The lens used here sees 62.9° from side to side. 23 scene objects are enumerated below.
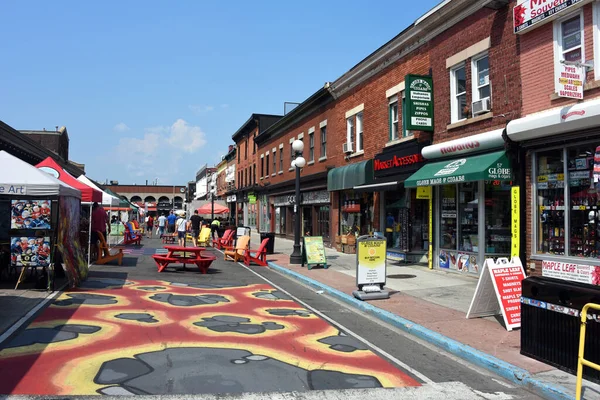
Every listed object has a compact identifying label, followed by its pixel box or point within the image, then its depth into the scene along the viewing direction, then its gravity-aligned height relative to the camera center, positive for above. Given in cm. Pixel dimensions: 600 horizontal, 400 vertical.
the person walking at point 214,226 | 2680 -36
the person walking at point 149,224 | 4778 -51
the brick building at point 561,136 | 942 +179
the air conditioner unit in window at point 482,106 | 1220 +292
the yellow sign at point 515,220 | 1111 +5
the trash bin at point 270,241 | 1994 -87
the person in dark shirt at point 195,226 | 2501 -35
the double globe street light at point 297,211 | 1702 +33
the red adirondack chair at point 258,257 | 1683 -130
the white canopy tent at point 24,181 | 959 +72
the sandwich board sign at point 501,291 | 759 -110
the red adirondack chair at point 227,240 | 2062 -86
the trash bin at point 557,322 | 515 -113
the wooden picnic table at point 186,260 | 1395 -116
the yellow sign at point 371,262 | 1011 -84
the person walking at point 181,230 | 2422 -54
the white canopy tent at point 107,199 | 1920 +81
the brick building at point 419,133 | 1214 +282
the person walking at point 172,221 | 3168 -13
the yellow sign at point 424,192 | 1484 +89
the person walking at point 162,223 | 3322 -28
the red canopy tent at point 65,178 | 1382 +114
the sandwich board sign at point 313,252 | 1538 -100
